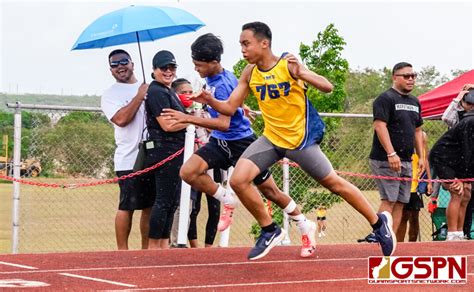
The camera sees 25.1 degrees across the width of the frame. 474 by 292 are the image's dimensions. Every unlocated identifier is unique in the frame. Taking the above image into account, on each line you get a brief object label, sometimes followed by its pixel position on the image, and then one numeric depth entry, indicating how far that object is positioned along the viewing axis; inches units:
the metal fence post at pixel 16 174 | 486.3
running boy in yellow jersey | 361.7
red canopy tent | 633.6
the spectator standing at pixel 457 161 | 532.4
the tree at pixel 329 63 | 852.0
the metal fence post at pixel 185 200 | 463.8
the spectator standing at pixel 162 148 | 429.7
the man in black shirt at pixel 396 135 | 497.0
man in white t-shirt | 447.8
